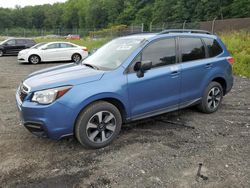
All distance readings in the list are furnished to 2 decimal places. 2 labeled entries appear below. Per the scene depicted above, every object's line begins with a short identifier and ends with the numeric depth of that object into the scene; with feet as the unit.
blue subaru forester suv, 9.32
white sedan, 39.17
